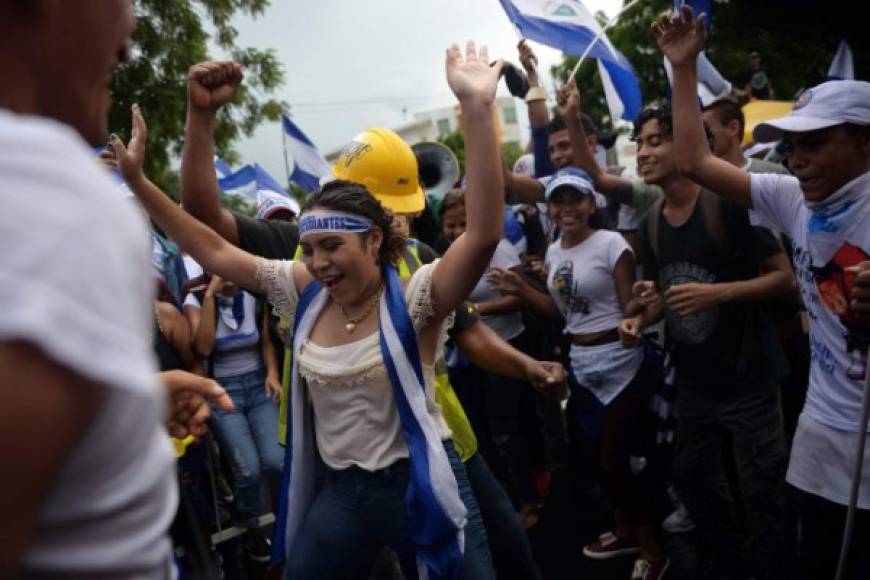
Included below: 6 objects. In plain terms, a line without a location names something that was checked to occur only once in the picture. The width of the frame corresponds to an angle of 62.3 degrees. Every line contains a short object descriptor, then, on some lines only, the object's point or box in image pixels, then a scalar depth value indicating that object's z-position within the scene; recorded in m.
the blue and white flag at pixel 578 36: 5.13
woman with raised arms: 2.16
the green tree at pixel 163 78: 11.49
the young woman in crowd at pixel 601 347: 3.65
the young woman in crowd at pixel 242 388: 4.10
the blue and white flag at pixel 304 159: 7.30
